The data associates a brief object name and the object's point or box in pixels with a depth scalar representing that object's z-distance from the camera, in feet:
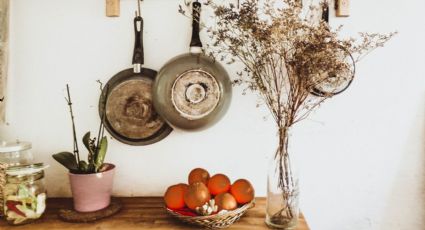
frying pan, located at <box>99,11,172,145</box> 4.34
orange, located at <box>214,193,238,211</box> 3.47
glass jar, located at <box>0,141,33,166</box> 3.82
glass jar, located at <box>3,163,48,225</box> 3.56
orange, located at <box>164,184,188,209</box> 3.64
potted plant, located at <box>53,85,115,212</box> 3.72
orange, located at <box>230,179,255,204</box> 3.66
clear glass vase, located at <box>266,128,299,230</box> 3.55
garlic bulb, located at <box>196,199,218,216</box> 3.42
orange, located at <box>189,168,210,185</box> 3.85
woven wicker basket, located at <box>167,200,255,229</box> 3.39
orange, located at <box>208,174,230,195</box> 3.68
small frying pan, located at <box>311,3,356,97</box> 3.97
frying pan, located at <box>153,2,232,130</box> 4.07
